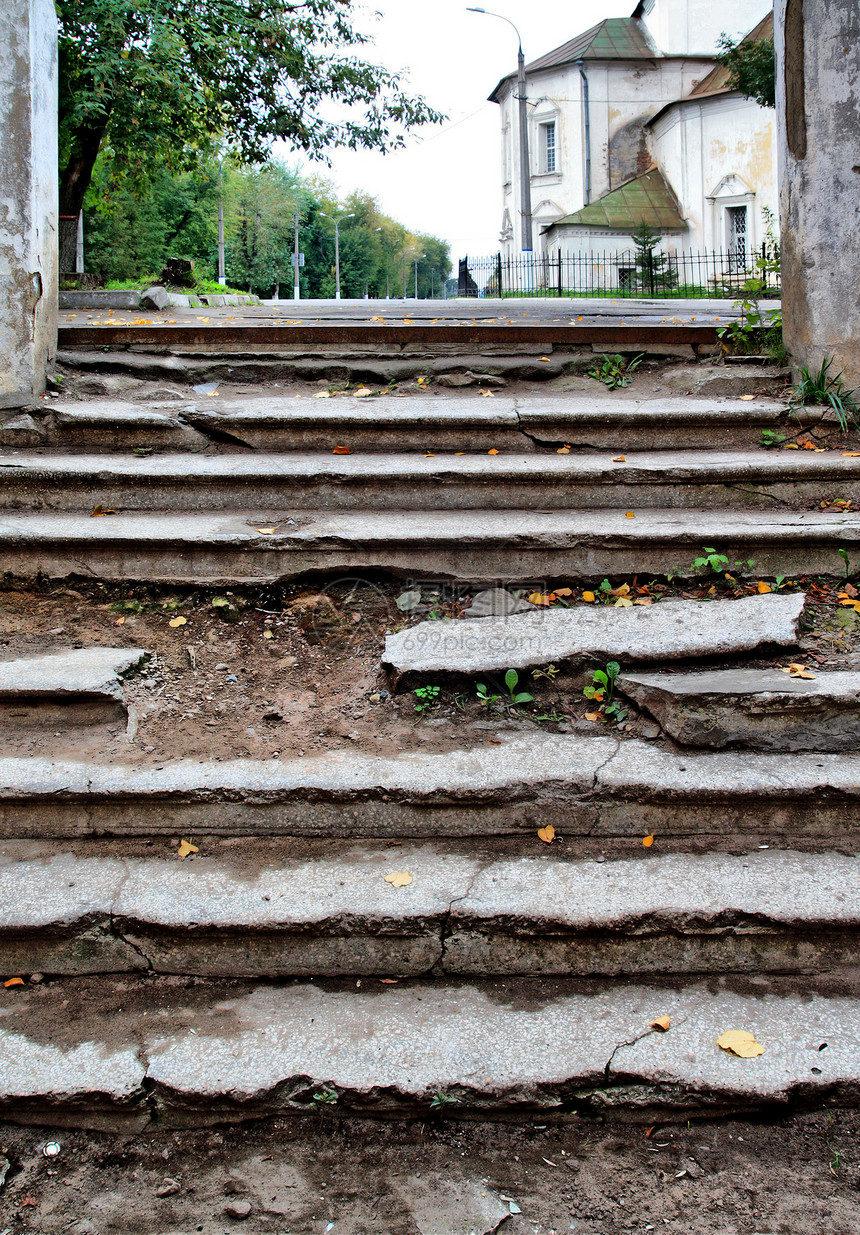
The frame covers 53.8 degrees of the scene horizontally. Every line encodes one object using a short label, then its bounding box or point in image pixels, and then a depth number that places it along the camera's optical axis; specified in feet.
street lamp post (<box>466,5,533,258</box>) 81.97
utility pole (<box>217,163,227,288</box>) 108.47
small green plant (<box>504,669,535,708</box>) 9.59
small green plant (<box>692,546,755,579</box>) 11.27
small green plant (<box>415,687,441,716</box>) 9.70
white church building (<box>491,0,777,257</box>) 93.09
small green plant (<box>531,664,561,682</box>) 9.77
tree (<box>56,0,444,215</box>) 34.35
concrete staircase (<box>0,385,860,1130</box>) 6.32
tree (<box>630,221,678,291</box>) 74.84
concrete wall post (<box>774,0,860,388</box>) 14.47
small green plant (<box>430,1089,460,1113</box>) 6.21
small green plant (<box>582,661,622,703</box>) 9.60
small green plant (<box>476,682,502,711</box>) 9.67
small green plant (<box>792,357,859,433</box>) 14.53
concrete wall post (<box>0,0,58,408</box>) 14.20
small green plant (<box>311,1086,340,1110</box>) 6.24
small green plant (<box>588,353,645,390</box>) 17.25
